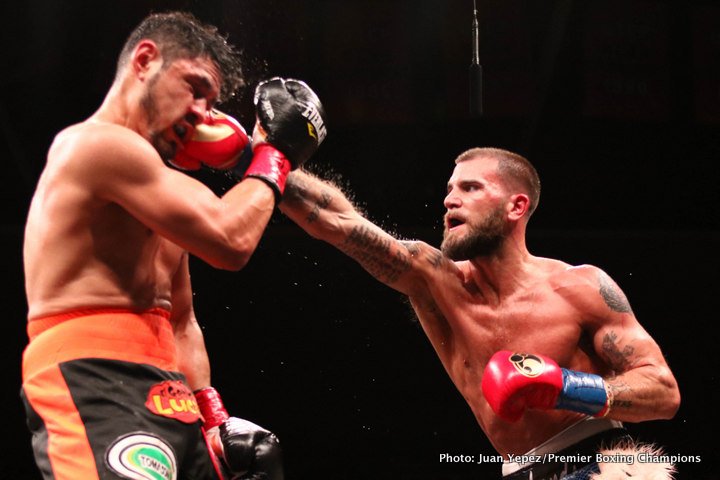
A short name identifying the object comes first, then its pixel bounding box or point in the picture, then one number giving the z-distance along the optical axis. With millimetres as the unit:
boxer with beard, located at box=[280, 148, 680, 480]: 2031
